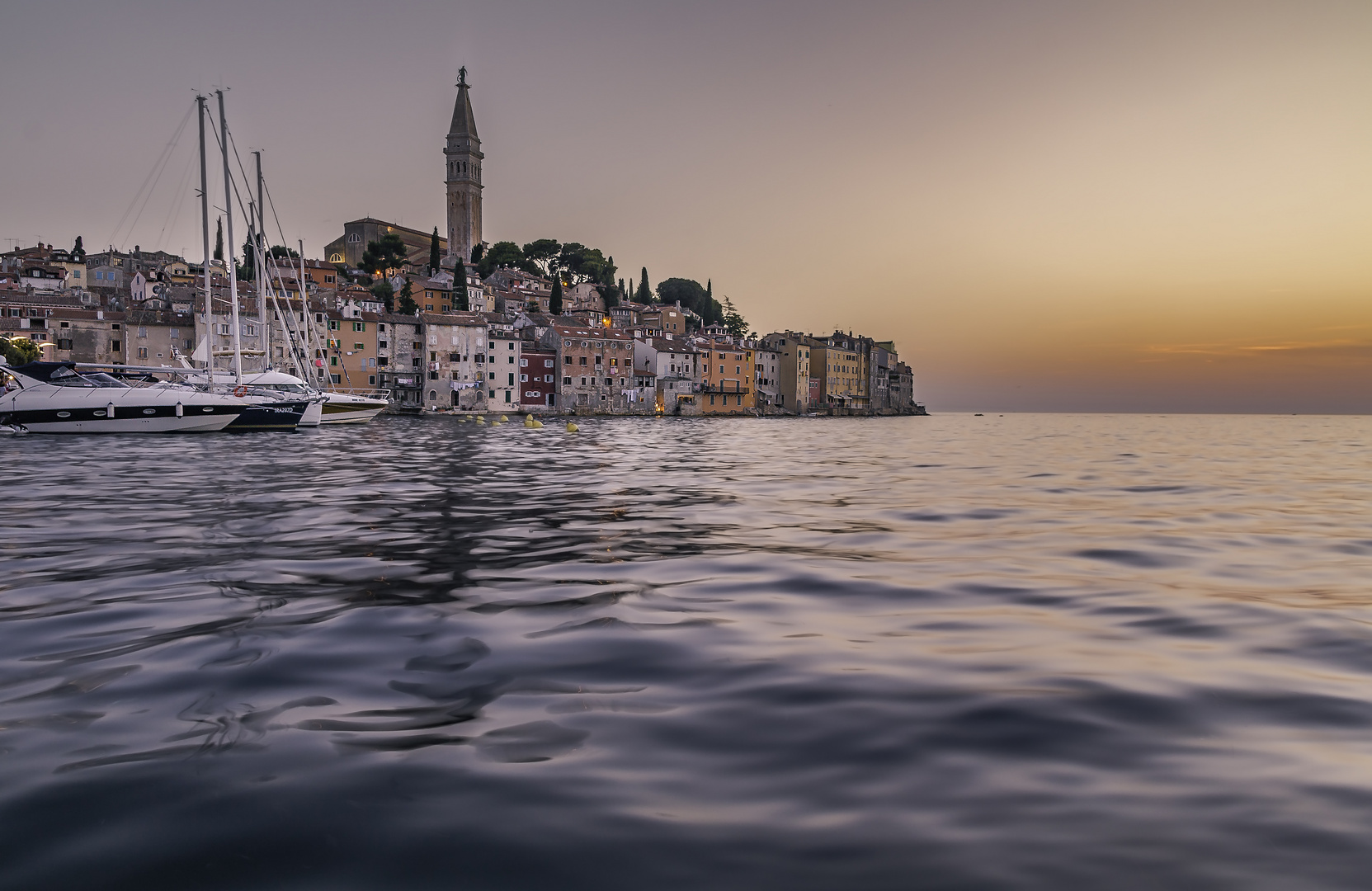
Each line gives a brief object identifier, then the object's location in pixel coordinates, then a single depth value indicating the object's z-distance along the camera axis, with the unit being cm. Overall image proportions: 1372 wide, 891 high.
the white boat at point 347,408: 4078
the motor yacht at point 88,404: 2628
